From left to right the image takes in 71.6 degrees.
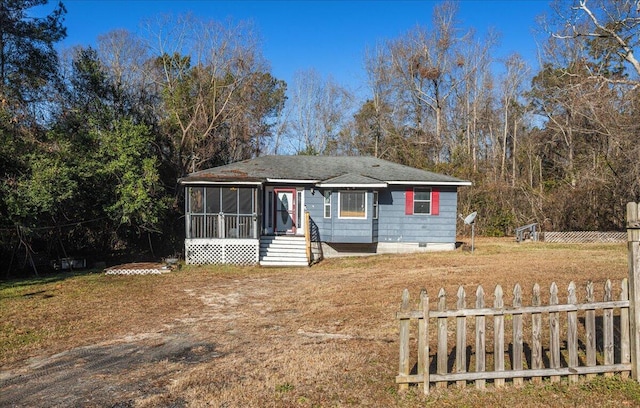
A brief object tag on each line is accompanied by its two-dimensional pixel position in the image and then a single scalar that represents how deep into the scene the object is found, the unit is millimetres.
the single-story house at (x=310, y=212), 17156
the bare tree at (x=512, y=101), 37406
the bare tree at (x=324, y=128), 40625
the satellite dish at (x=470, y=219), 17391
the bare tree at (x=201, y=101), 23438
